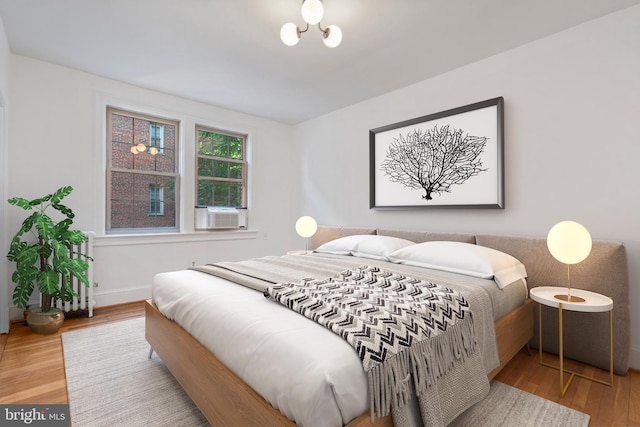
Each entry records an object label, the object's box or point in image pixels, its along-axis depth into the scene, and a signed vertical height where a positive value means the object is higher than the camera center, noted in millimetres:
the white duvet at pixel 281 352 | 957 -526
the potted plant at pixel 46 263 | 2537 -435
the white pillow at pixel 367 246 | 2859 -316
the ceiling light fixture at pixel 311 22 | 1868 +1235
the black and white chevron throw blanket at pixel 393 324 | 1093 -459
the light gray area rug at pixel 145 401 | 1565 -1078
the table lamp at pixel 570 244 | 1938 -189
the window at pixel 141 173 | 3512 +503
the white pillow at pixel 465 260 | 2100 -351
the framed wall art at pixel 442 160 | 2736 +566
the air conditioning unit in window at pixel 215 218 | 4070 -55
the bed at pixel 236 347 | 1107 -687
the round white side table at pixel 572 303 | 1811 -542
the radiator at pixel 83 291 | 2998 -794
